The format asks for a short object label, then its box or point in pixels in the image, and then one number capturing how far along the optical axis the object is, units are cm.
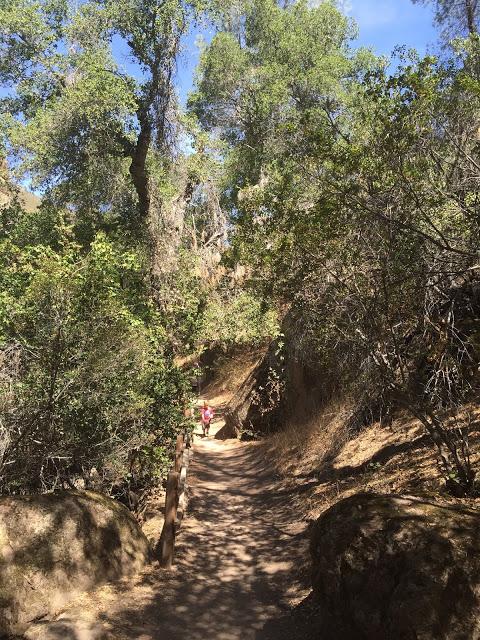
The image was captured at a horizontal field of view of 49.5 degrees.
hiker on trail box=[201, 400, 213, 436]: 2011
